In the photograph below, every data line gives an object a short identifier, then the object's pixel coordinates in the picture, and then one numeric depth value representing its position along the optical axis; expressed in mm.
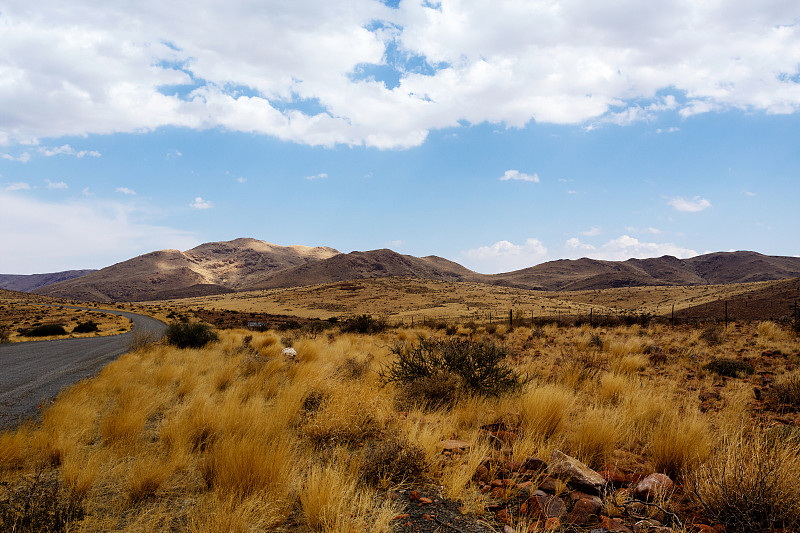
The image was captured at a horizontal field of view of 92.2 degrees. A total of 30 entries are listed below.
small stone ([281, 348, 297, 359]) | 13342
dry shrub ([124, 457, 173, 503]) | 3730
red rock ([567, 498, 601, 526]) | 3249
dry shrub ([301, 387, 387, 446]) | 5098
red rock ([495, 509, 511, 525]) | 3364
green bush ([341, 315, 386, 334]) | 23469
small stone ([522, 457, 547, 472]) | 4176
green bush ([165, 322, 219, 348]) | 17203
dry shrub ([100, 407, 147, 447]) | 5055
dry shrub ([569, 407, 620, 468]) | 4570
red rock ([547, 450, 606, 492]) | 3721
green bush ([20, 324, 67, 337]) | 28180
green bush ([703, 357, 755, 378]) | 9509
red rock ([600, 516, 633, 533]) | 3124
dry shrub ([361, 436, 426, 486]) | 3979
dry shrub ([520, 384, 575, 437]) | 5289
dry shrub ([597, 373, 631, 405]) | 7197
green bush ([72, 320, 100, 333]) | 32287
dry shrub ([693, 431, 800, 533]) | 3022
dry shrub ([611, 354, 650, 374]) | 10037
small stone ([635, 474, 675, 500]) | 3609
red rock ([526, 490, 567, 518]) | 3338
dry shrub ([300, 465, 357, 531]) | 3135
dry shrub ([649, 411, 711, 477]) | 4301
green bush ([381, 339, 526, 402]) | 7492
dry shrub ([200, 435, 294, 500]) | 3629
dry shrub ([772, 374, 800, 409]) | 6879
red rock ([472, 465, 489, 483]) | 4102
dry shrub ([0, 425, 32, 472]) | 4363
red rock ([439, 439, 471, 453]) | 4672
